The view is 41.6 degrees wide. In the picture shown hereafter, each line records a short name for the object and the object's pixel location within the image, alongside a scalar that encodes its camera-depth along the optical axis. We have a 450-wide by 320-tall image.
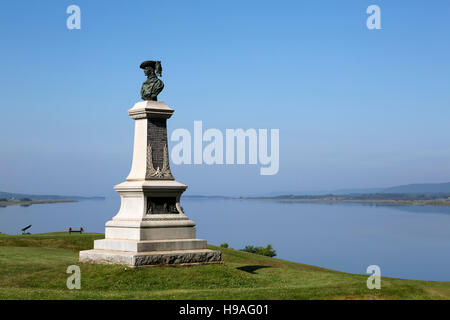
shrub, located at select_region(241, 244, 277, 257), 45.89
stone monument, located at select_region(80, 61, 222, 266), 21.58
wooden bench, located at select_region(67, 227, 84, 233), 39.68
